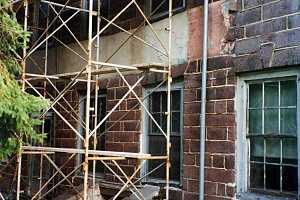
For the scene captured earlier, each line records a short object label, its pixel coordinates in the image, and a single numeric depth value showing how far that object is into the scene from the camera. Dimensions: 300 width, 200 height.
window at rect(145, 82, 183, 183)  8.30
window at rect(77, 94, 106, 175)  10.41
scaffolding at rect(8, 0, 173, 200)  7.07
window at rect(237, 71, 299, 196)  6.39
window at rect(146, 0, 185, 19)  8.57
